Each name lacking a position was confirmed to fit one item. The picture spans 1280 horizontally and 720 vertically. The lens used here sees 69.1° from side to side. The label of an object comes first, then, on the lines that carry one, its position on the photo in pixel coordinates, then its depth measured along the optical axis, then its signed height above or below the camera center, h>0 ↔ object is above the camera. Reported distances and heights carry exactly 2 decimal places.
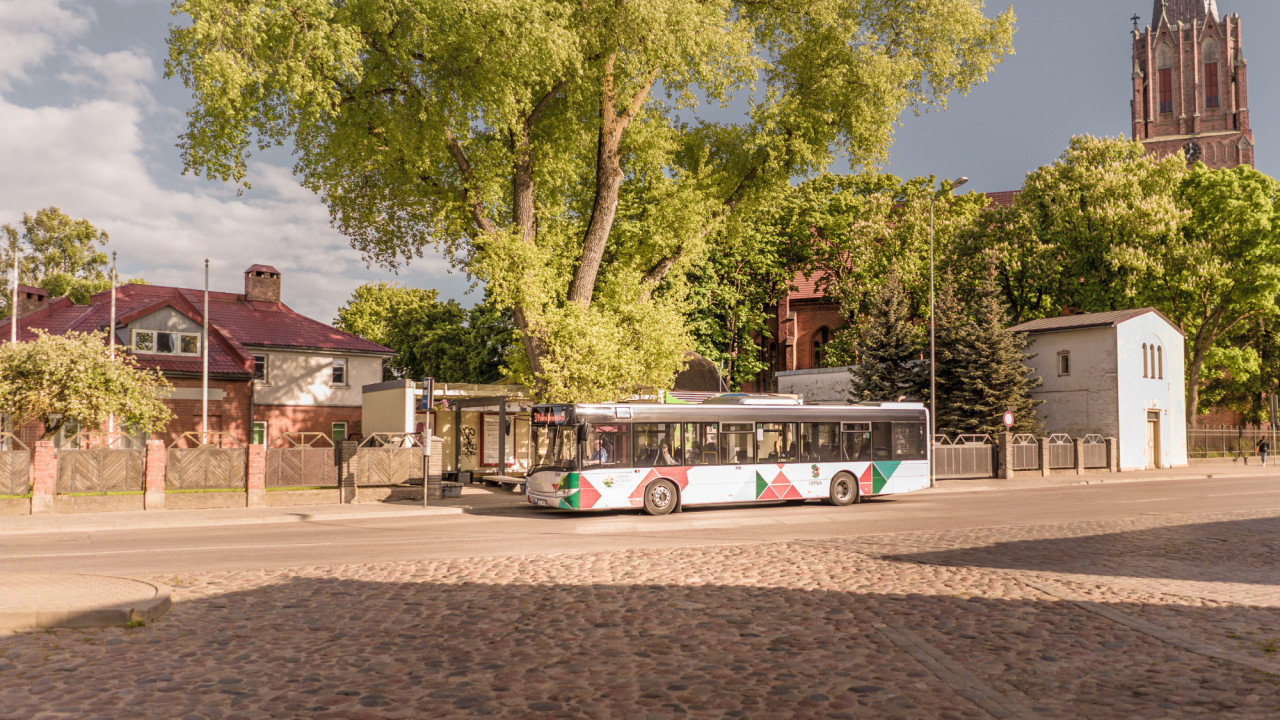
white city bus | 20.27 -0.88
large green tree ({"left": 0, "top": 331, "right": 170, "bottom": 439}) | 24.78 +0.92
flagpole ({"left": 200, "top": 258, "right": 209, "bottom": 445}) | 33.47 +1.28
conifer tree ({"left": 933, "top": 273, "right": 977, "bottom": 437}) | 39.12 +2.48
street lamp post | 30.03 +1.22
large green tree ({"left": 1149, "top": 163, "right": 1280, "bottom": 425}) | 45.31 +7.81
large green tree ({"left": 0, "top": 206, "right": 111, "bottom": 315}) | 57.12 +10.32
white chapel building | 41.44 +1.69
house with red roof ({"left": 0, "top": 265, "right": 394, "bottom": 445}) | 39.12 +2.90
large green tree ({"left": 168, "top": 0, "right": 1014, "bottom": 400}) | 20.06 +7.56
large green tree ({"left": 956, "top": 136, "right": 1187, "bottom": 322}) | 44.62 +9.25
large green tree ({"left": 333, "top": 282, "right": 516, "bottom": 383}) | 50.84 +5.24
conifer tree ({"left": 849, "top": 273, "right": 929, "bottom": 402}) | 41.34 +2.79
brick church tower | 84.31 +30.73
